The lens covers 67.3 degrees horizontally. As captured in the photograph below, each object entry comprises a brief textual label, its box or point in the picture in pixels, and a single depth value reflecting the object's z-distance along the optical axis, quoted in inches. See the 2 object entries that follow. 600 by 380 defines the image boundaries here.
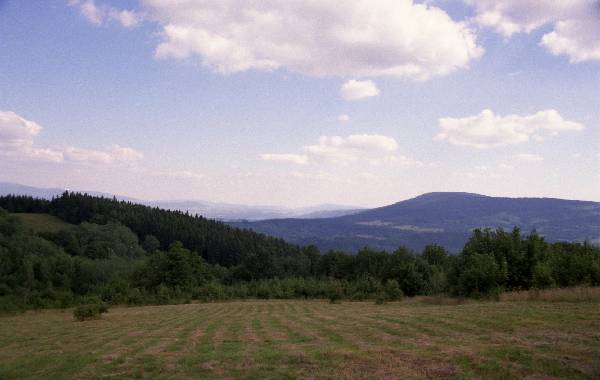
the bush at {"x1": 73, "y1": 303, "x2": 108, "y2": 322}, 1521.9
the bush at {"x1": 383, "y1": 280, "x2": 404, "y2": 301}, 2084.2
